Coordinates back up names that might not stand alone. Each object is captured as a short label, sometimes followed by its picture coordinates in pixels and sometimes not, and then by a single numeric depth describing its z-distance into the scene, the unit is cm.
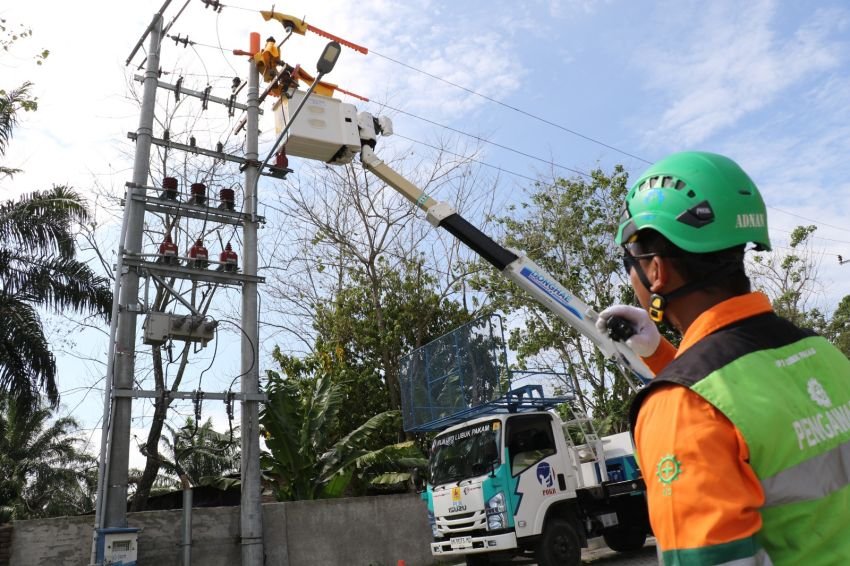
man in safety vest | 122
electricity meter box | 844
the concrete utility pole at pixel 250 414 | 996
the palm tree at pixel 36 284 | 1481
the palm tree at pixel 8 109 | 1445
